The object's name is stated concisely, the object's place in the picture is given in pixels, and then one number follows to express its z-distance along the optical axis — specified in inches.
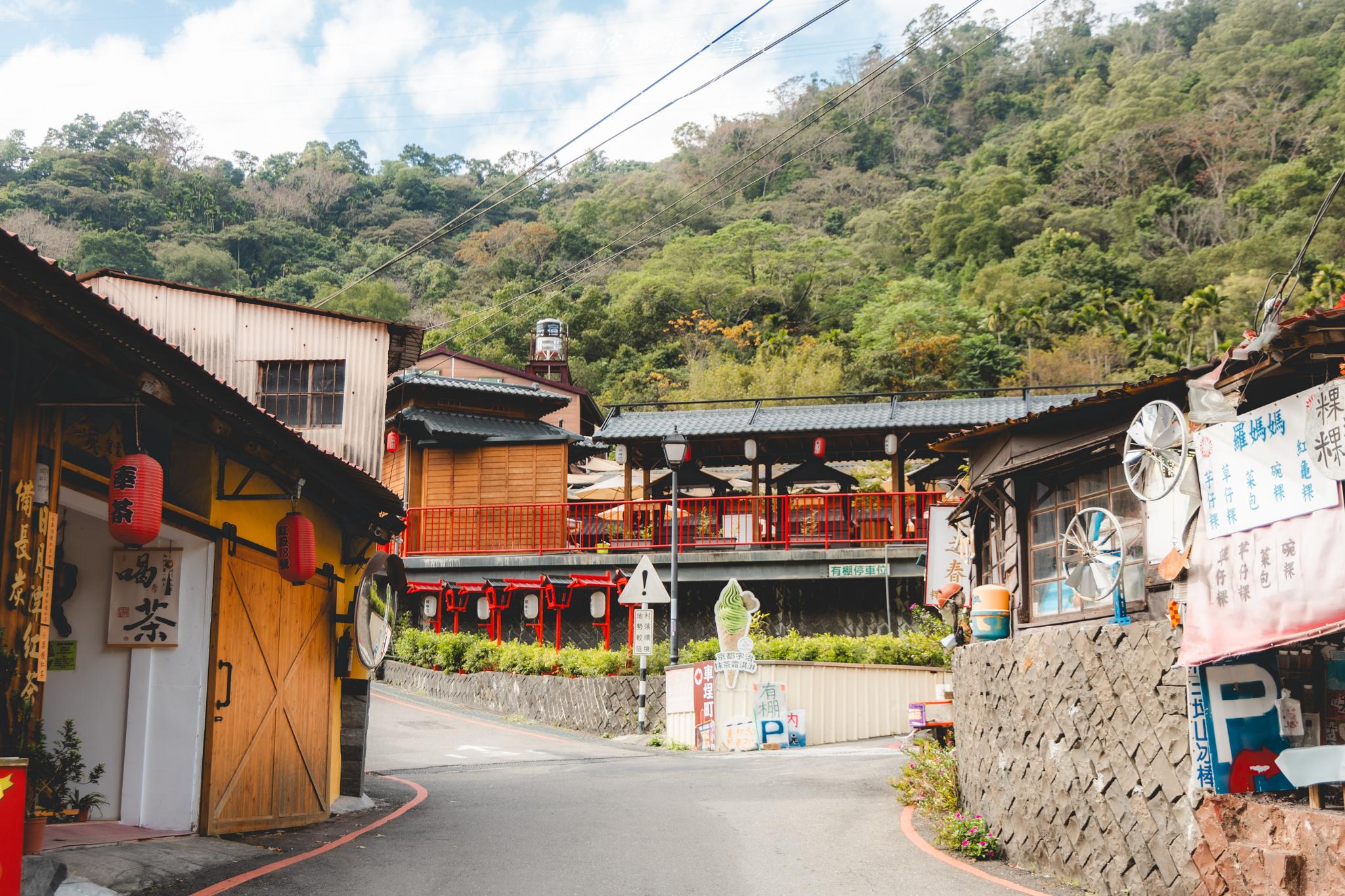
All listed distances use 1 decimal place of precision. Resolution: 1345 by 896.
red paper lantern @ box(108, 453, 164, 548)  270.8
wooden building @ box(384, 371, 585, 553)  1031.0
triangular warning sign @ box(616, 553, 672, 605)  783.7
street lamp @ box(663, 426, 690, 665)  801.6
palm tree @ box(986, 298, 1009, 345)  1753.2
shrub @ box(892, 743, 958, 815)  456.4
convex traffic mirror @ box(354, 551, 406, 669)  518.9
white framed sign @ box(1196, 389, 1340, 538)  251.9
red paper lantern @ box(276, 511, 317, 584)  403.2
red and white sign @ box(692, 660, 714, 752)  748.6
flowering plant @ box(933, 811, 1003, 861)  380.2
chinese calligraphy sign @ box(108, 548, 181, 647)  368.8
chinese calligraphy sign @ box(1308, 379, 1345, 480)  237.9
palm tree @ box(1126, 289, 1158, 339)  1647.4
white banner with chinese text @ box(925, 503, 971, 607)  650.8
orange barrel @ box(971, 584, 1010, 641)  430.9
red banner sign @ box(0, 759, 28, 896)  218.5
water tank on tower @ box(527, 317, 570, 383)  1596.9
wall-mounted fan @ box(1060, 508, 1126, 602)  355.9
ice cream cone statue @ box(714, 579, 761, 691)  754.2
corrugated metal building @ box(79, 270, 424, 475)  791.7
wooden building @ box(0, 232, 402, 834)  252.8
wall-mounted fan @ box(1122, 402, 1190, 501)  299.7
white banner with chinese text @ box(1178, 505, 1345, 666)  243.0
